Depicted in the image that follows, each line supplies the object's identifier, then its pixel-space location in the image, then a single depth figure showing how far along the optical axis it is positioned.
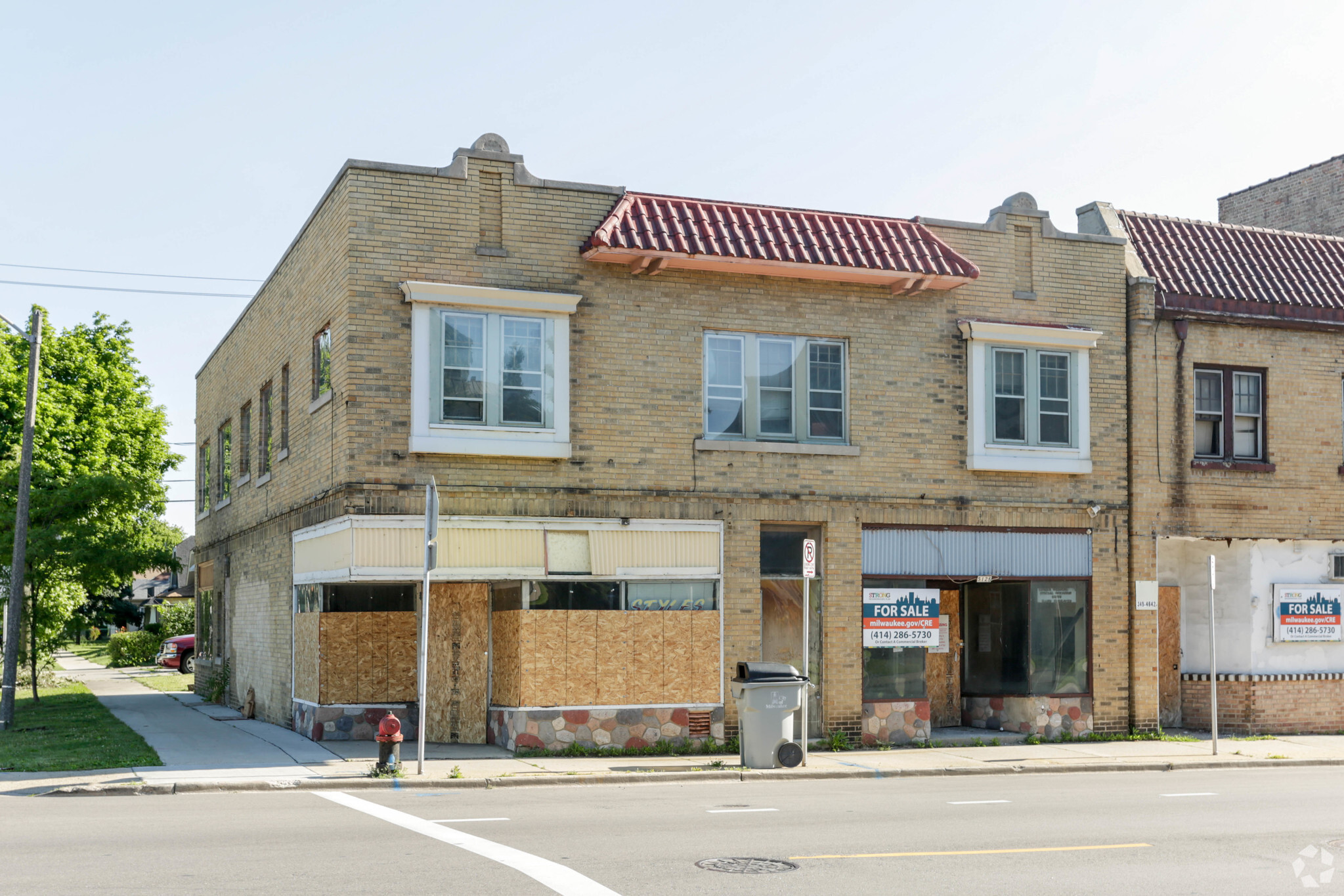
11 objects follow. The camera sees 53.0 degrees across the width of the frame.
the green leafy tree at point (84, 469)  25.34
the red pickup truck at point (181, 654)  39.41
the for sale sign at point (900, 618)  18.48
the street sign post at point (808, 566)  16.20
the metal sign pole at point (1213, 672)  17.53
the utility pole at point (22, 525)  20.36
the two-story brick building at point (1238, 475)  20.06
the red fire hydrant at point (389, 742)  14.48
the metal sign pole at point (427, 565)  14.35
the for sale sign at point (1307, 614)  20.69
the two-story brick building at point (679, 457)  16.75
